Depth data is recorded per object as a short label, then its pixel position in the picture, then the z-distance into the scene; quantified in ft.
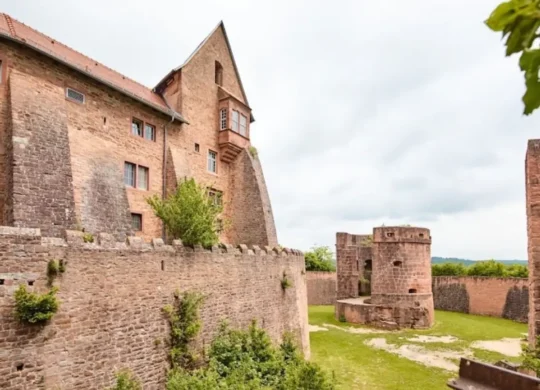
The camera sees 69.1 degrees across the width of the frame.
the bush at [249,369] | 36.78
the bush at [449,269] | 141.69
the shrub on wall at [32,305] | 26.43
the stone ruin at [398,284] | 98.32
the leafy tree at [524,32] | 4.44
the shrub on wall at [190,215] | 43.65
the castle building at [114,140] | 43.68
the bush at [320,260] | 170.30
